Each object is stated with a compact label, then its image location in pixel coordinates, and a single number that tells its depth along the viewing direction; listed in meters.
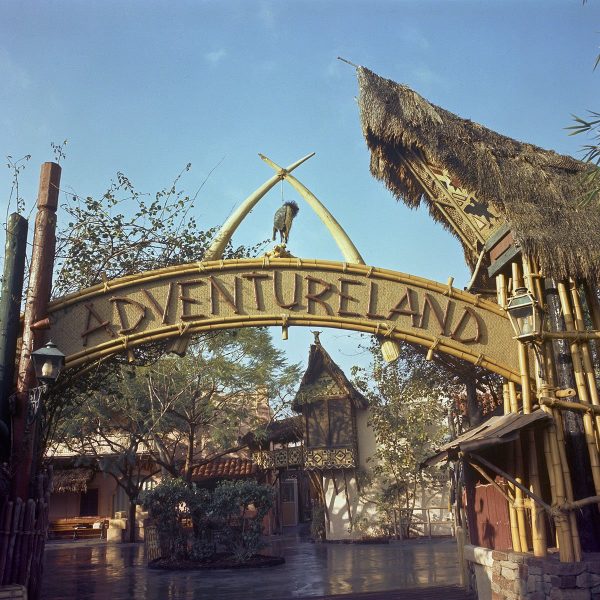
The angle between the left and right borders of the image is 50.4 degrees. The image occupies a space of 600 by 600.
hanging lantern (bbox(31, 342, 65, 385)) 6.57
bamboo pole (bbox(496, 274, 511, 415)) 8.06
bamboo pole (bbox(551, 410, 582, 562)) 6.84
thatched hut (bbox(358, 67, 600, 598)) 7.28
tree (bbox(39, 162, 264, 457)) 9.23
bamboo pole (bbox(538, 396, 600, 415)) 7.36
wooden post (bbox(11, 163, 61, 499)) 6.87
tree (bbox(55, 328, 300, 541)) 19.05
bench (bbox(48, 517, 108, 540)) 27.98
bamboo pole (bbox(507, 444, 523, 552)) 7.33
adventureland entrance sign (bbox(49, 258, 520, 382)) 7.68
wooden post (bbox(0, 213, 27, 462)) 6.99
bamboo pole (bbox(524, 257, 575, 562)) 6.82
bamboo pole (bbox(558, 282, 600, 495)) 7.30
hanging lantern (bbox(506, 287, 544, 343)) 7.43
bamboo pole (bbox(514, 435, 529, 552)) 7.26
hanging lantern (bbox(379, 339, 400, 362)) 8.08
